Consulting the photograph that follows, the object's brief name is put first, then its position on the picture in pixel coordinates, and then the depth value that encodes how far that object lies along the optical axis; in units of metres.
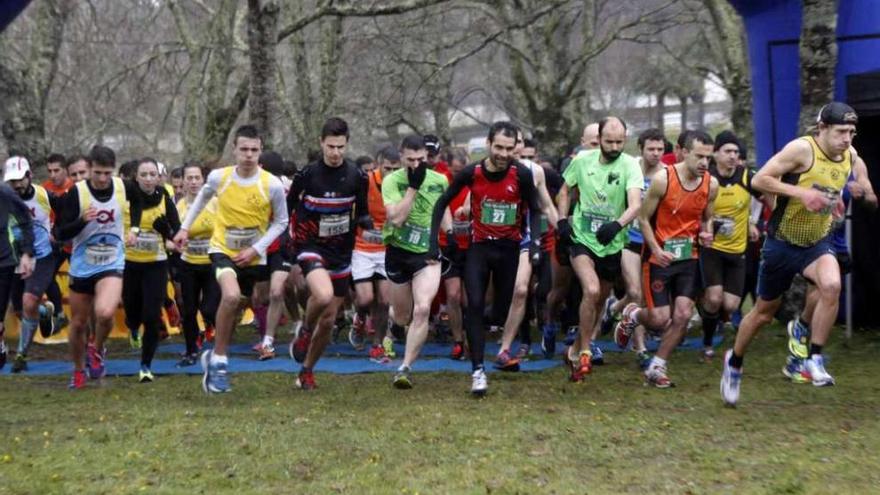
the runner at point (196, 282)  12.70
